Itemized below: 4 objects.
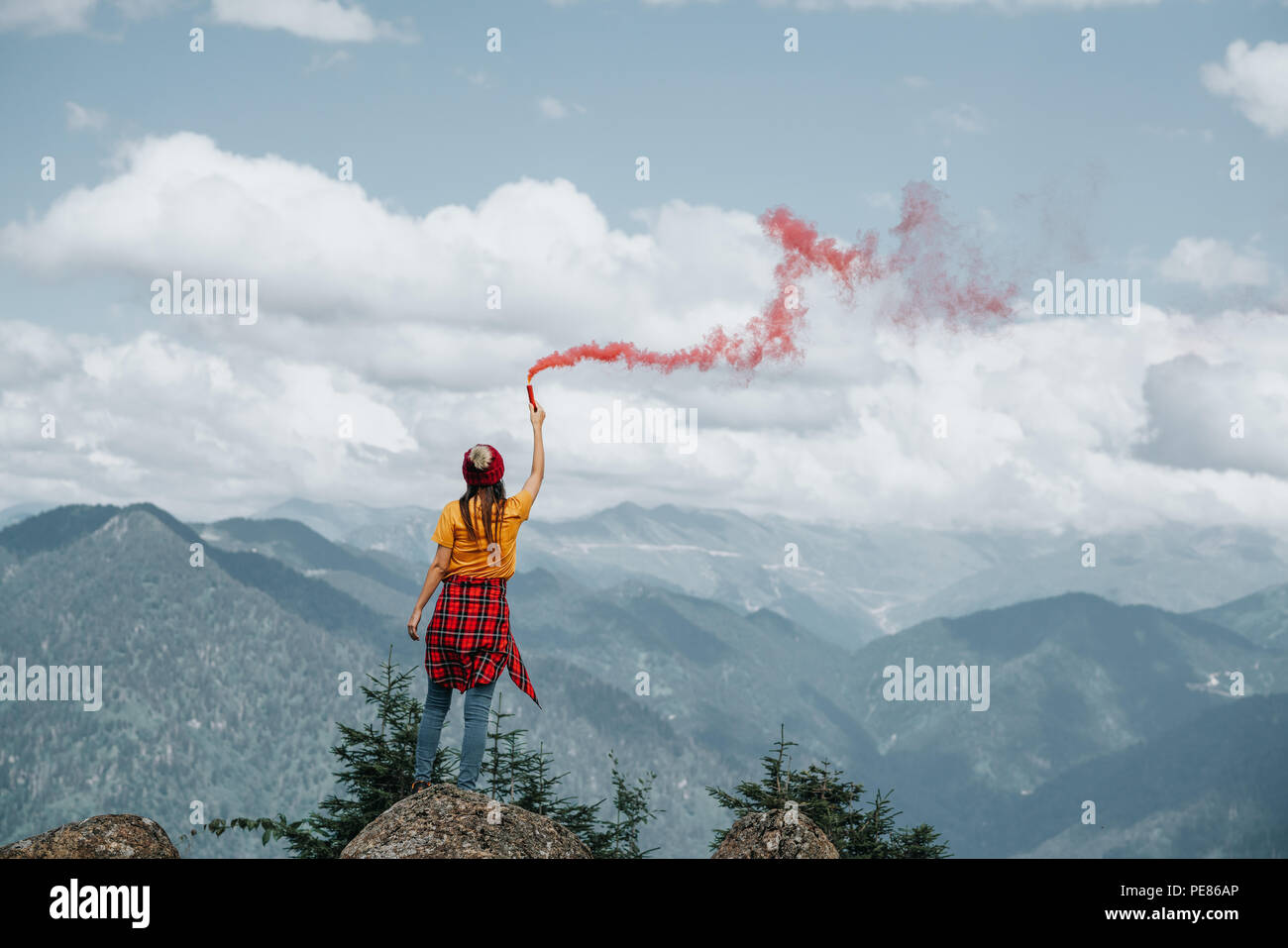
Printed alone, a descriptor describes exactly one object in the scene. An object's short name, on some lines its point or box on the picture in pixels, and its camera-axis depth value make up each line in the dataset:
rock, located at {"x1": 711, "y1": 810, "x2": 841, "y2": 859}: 13.65
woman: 14.02
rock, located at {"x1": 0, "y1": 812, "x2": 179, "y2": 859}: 13.41
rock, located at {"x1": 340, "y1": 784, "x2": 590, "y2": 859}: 12.94
